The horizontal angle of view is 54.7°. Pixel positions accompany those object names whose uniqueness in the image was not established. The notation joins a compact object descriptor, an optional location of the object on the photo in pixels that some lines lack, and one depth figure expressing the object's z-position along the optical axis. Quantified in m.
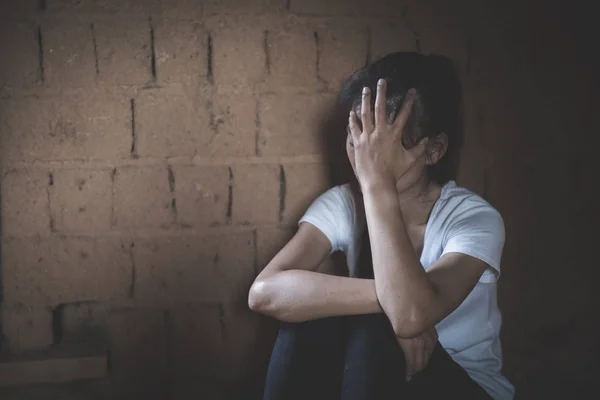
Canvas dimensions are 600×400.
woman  1.46
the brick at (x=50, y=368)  2.00
